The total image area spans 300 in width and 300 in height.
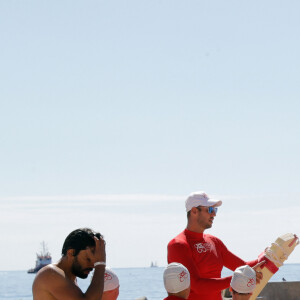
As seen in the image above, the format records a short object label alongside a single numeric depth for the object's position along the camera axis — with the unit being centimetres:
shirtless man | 958
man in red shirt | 1234
